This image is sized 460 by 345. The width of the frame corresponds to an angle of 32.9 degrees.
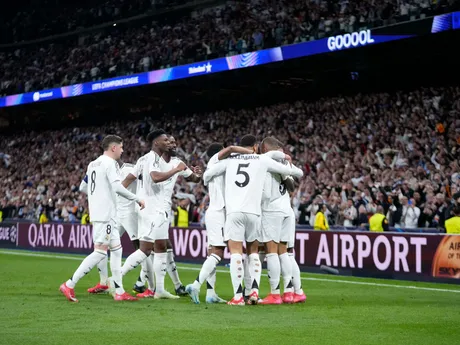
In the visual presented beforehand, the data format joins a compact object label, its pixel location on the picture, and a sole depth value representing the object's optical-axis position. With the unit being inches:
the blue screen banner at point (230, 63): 923.4
